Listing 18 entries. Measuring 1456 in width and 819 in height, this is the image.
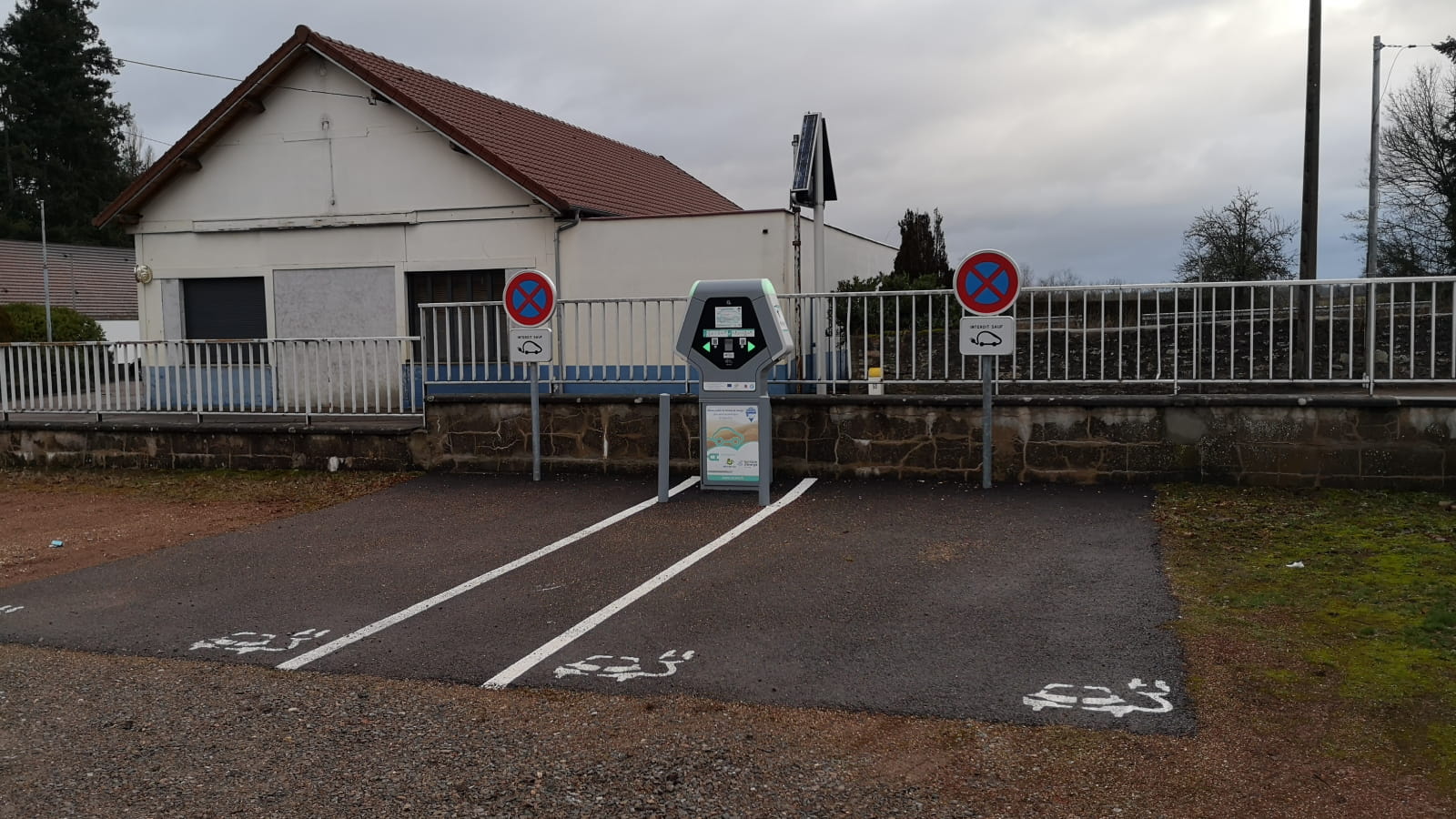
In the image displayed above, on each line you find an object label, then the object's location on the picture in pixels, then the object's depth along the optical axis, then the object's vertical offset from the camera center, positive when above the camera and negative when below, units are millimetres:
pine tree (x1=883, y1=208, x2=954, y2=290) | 30094 +2878
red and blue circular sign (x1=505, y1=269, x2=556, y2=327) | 10586 +585
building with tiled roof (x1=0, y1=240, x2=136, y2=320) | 42125 +3513
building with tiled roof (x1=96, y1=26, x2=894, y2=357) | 15883 +2234
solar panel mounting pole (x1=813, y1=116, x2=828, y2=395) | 12359 +1632
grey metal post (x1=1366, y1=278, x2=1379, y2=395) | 9156 +67
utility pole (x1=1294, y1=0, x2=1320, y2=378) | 15781 +2602
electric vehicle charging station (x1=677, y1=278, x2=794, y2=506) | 9422 -121
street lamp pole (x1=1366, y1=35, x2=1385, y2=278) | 24453 +3791
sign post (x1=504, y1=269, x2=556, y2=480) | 10602 +446
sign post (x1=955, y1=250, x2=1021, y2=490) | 9422 +437
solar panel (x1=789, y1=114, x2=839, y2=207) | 12352 +2146
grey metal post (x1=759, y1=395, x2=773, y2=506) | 9523 -828
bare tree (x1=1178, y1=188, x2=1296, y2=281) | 23900 +2155
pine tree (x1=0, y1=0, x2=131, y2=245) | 49969 +11139
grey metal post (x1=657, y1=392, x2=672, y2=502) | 9672 -726
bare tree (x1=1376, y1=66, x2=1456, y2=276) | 31812 +4758
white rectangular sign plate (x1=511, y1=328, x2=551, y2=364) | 10664 +122
